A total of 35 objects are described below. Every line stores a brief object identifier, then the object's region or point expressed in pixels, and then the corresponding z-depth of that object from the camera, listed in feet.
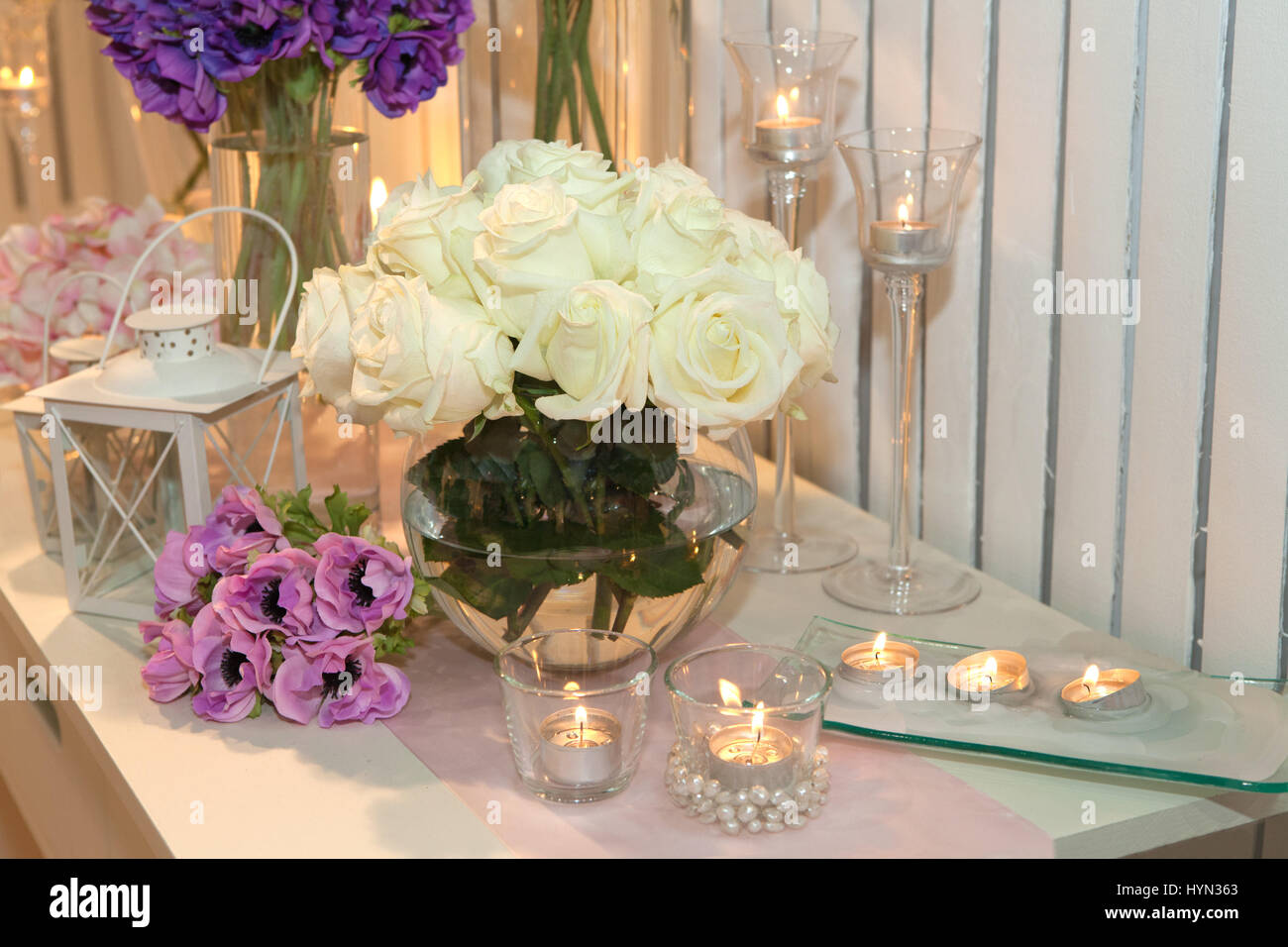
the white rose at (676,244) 2.28
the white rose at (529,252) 2.23
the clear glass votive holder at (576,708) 2.28
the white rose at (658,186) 2.31
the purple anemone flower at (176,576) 2.72
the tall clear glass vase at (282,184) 3.29
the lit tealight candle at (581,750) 2.32
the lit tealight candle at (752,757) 2.26
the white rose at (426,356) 2.25
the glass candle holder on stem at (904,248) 2.81
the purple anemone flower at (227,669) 2.56
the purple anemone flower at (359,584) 2.57
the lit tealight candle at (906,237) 2.87
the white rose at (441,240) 2.32
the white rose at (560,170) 2.35
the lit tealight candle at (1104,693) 2.47
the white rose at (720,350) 2.22
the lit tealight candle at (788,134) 3.16
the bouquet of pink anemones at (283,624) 2.56
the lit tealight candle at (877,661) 2.60
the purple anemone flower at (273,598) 2.55
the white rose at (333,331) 2.42
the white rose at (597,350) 2.17
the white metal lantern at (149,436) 2.95
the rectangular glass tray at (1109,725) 2.31
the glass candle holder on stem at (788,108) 3.11
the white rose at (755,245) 2.38
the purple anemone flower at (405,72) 3.24
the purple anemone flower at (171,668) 2.63
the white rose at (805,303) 2.39
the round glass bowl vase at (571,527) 2.41
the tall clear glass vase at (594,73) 3.52
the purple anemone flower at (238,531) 2.64
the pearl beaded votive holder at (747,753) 2.24
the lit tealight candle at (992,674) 2.57
